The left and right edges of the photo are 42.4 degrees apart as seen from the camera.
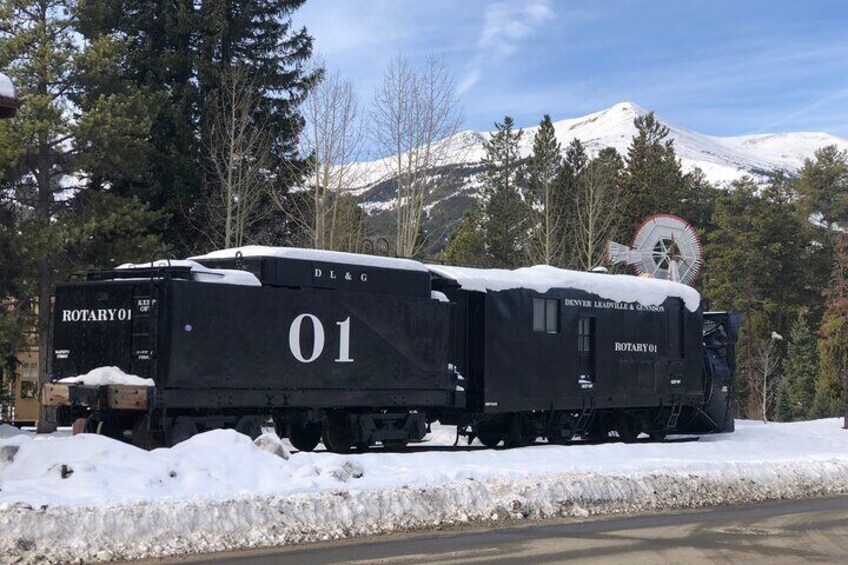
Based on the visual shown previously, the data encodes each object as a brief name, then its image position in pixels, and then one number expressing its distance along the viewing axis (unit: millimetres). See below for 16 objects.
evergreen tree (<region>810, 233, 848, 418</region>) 51219
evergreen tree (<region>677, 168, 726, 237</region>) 69438
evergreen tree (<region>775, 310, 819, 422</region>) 60181
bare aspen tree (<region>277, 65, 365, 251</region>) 32969
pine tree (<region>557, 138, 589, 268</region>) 53531
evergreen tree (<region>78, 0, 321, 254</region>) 33531
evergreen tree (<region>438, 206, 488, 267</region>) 67625
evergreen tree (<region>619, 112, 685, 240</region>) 64812
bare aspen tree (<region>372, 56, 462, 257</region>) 34031
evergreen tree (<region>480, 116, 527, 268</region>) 66562
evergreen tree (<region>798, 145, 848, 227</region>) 78125
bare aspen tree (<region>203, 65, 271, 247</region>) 32562
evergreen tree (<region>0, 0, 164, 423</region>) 26422
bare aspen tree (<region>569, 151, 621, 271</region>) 44000
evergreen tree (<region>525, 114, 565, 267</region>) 46806
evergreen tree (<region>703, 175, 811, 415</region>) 63594
